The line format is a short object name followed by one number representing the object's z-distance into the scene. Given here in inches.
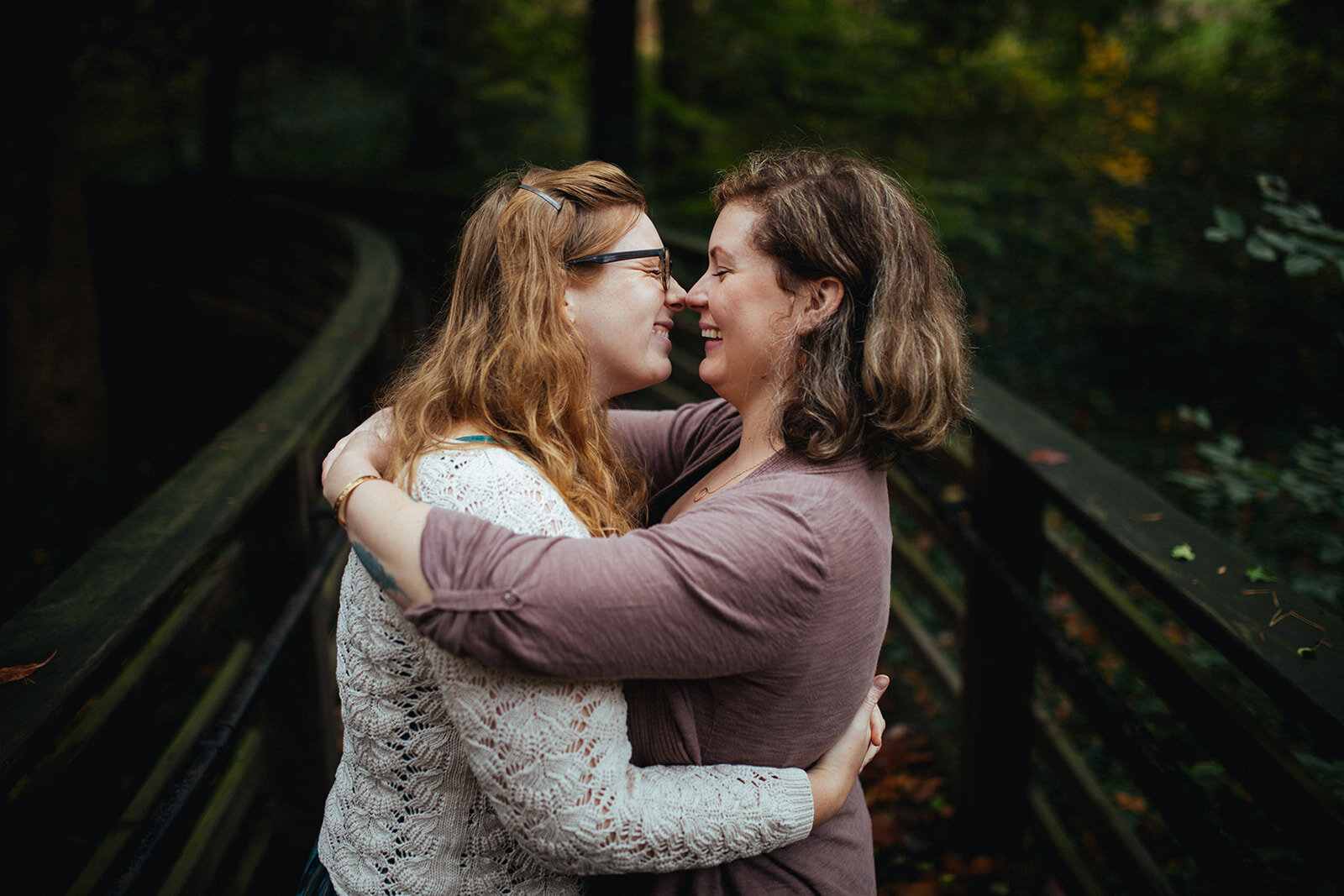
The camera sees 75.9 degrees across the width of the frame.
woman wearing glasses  48.2
